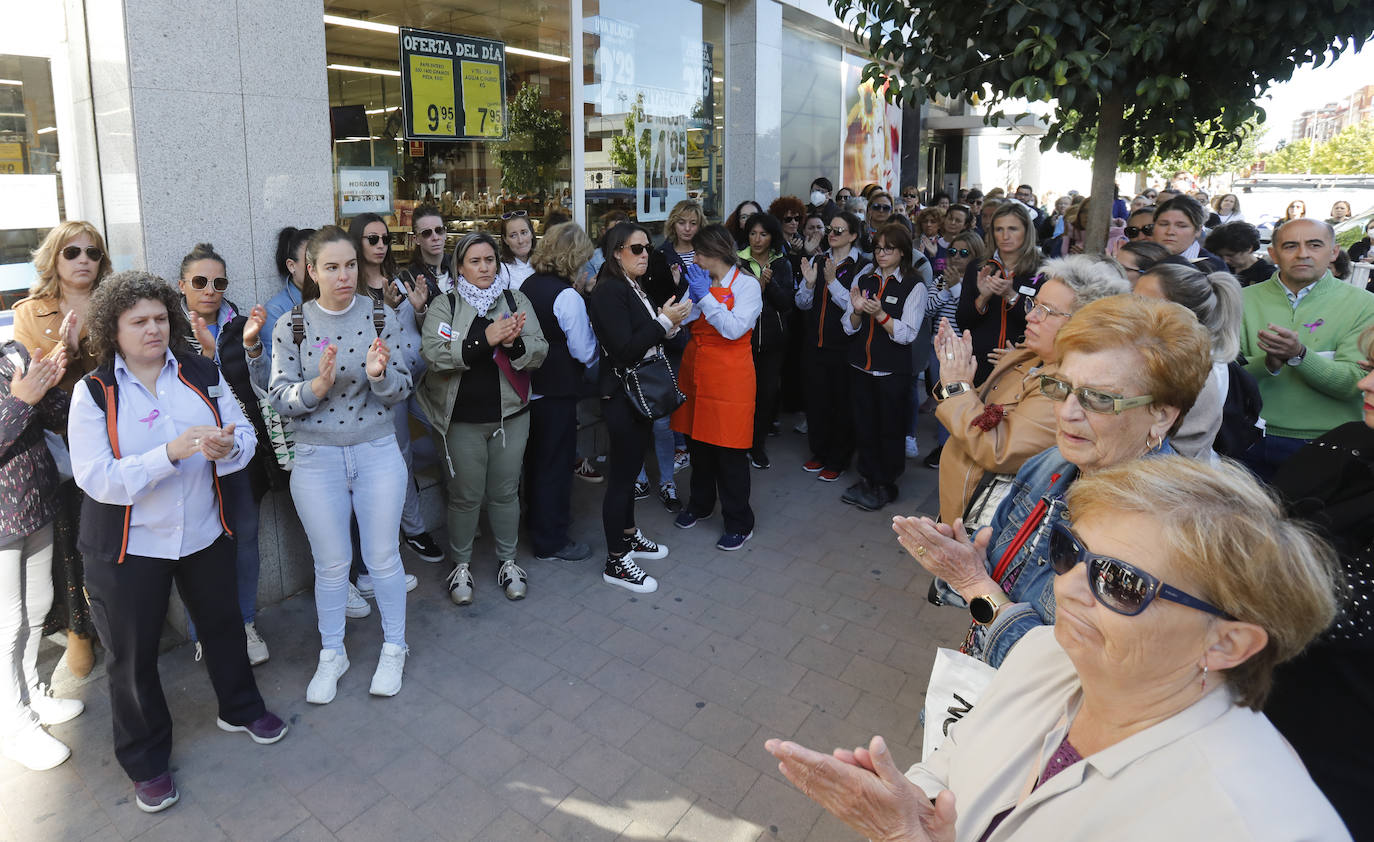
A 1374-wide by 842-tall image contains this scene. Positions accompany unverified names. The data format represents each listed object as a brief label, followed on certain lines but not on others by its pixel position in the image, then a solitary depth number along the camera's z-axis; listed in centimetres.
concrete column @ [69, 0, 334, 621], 402
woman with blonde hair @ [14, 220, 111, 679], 369
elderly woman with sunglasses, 130
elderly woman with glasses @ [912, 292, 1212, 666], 221
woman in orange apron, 521
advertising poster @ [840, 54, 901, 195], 1287
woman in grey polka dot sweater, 373
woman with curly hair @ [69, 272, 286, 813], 301
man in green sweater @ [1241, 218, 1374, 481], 418
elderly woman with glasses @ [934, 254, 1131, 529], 276
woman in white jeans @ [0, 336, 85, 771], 319
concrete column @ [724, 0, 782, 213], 930
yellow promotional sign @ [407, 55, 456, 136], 618
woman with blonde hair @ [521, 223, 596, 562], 489
